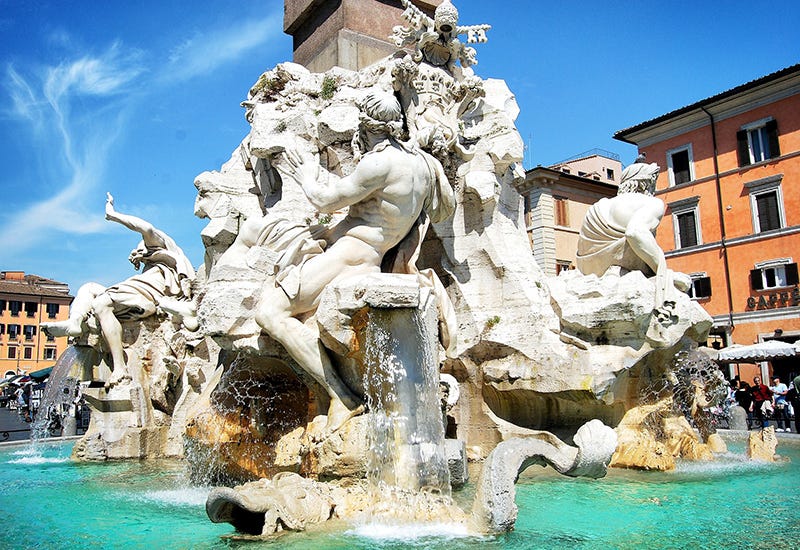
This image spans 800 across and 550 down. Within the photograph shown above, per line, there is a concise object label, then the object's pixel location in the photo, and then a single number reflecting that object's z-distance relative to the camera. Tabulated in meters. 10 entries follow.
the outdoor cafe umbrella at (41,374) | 26.52
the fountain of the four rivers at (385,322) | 5.50
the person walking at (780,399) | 16.55
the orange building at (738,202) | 27.95
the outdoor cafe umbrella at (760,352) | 18.75
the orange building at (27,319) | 61.38
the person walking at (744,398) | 17.94
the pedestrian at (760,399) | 15.76
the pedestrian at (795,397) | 12.86
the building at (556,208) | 31.50
